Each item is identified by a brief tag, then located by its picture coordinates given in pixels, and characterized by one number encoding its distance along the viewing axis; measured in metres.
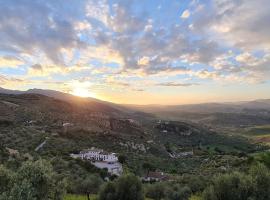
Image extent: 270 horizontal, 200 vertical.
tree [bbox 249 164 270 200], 12.42
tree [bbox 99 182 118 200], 15.89
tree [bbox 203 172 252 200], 12.67
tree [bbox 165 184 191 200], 19.39
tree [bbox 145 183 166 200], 20.37
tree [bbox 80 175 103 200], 19.18
